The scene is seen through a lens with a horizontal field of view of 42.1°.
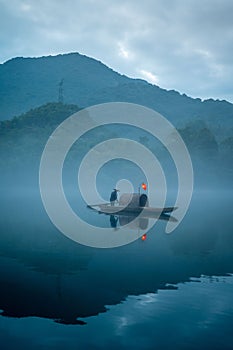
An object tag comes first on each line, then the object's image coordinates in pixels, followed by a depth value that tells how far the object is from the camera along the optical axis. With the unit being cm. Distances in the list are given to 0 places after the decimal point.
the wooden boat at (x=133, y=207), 3278
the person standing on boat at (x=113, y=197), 3890
